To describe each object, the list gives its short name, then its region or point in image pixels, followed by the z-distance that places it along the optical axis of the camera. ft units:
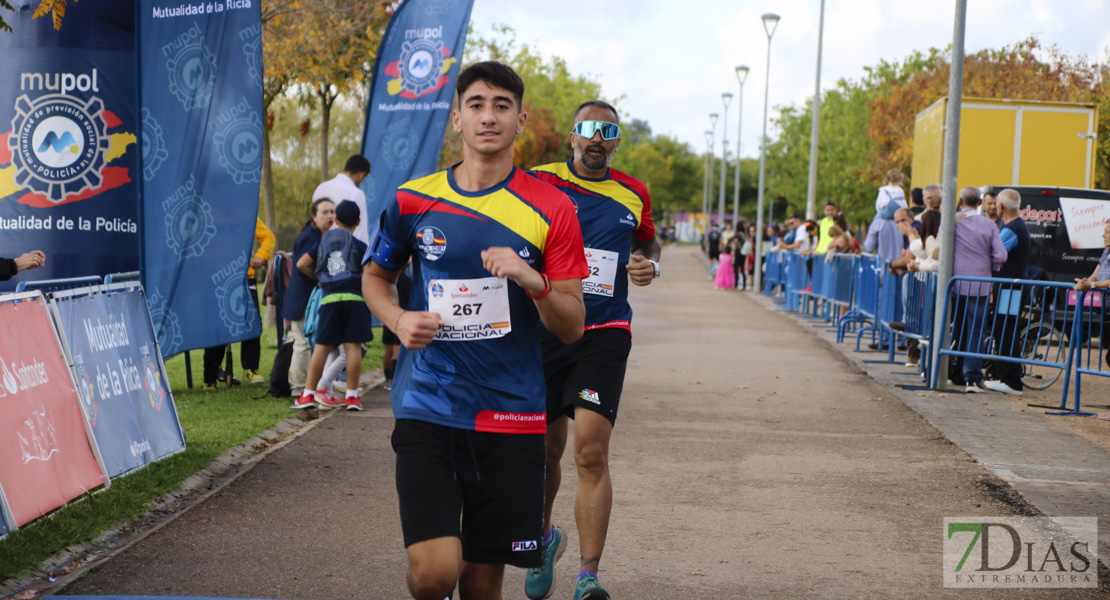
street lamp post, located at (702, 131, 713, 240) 317.54
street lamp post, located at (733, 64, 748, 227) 159.02
